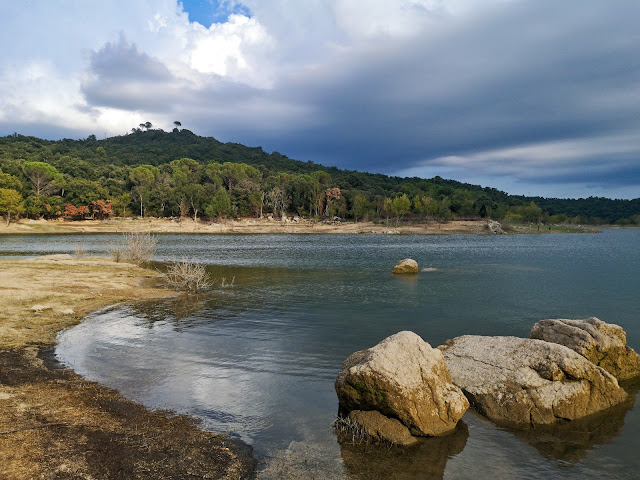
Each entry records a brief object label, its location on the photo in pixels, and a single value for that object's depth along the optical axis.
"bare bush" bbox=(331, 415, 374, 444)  9.48
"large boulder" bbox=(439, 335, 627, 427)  10.58
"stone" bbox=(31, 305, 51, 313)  20.08
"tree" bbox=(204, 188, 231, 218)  137.25
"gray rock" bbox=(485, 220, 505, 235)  136.12
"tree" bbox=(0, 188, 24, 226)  107.50
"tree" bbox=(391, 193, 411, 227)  152.50
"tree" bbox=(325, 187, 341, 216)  157.25
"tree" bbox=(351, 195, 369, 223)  153.00
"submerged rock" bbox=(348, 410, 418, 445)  9.42
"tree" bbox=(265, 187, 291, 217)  150.00
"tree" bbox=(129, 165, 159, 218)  137.38
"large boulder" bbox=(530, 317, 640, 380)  13.12
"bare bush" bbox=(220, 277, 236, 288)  32.28
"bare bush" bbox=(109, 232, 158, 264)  43.53
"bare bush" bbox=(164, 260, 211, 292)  29.20
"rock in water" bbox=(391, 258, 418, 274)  39.59
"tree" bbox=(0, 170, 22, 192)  114.25
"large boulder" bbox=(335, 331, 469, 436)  9.52
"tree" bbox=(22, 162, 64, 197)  123.00
